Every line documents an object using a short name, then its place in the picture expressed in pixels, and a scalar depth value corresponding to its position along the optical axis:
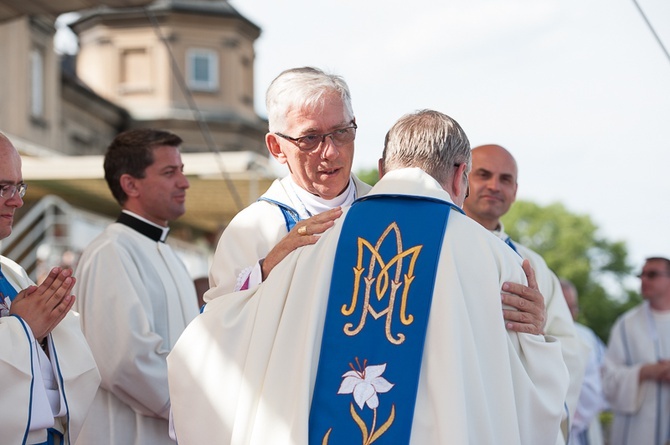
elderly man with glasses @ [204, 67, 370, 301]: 3.70
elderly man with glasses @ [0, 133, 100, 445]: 3.48
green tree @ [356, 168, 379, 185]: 47.33
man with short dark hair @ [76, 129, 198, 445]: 4.67
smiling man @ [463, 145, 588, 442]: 4.65
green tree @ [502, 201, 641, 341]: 61.41
